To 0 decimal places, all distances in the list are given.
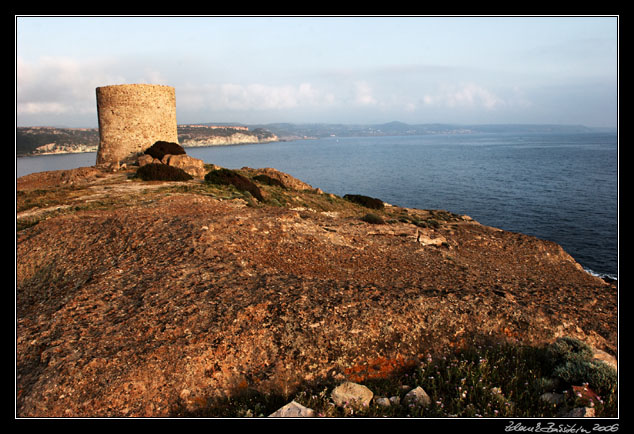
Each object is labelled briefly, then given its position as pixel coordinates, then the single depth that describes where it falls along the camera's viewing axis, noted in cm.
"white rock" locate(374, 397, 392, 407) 457
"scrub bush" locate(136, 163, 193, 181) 1966
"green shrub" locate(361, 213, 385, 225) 1559
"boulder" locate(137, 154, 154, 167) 2271
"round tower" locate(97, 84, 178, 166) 2516
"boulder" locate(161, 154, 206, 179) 2203
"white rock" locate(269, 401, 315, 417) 421
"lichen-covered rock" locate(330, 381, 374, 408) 455
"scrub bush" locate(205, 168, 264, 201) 1984
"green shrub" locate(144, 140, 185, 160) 2444
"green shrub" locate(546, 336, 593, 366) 535
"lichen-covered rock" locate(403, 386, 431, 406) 455
